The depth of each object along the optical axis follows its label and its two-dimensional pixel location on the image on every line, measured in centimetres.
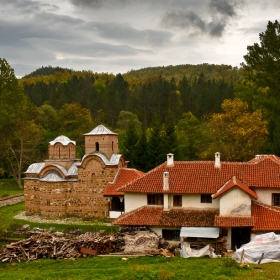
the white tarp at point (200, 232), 2180
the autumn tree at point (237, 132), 3916
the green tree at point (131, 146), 4616
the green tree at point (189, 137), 5266
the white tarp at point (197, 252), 2066
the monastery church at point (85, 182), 3306
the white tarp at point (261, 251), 1919
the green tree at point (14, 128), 4862
